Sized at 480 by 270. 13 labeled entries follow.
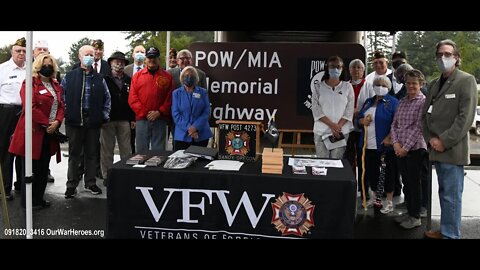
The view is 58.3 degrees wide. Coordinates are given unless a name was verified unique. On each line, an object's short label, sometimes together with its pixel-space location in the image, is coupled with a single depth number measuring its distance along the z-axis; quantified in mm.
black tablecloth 2998
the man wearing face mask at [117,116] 5195
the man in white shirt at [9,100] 4663
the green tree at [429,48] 20094
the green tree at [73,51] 38228
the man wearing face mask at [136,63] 5818
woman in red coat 4254
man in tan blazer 3398
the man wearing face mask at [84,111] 4672
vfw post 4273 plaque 3314
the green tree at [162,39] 22869
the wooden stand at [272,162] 3078
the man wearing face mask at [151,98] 4848
